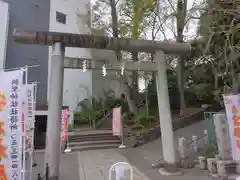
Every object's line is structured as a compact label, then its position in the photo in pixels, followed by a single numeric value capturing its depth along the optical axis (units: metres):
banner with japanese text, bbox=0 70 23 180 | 3.97
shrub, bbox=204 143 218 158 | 6.57
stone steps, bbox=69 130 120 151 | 10.64
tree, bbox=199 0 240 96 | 5.28
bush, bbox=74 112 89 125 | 15.04
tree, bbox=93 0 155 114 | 12.04
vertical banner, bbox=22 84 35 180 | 4.40
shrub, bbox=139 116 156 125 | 13.03
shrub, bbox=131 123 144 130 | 12.51
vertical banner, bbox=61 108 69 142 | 10.19
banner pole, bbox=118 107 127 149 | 10.65
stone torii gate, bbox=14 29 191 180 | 5.28
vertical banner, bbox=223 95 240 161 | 5.00
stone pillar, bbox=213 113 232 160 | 5.92
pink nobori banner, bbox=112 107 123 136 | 10.64
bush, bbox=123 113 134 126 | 13.59
